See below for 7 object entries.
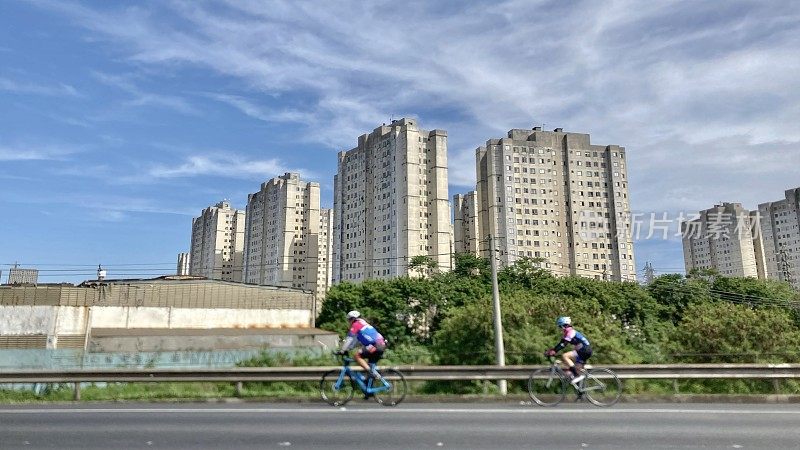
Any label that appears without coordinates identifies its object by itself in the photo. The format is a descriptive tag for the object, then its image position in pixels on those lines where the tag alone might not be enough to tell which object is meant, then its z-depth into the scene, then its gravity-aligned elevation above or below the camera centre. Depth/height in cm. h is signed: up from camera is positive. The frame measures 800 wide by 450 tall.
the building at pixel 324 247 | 13925 +2400
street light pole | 1752 -7
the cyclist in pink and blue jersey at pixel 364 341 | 1015 -22
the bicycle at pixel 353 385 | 1060 -116
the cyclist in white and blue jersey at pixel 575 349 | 1079 -37
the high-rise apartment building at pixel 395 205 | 9719 +2425
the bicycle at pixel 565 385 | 1098 -118
